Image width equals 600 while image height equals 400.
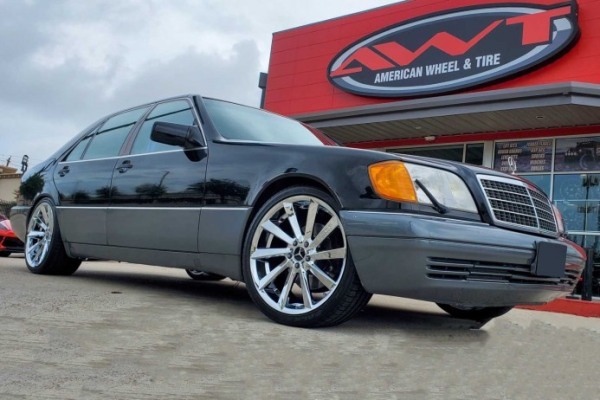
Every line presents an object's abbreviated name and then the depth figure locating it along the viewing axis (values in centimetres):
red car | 994
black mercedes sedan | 264
